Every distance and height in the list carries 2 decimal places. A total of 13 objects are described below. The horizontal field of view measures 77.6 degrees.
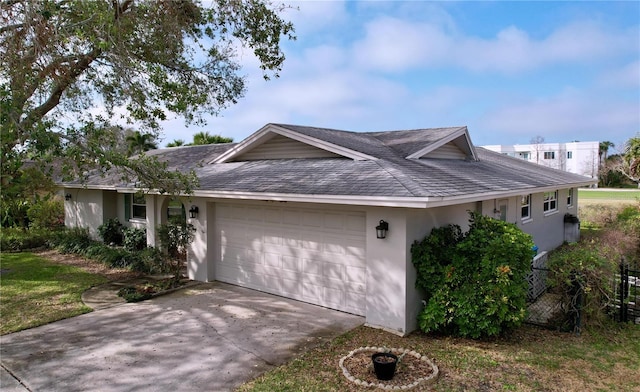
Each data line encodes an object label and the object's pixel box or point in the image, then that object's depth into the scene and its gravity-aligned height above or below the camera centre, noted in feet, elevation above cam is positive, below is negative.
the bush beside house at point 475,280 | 22.17 -5.64
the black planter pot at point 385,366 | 18.19 -8.45
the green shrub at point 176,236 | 35.24 -4.82
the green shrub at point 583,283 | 24.02 -6.13
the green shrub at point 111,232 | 53.47 -6.70
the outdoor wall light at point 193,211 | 36.65 -2.67
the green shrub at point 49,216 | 60.85 -5.40
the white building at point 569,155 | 222.89 +15.66
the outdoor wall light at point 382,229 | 24.47 -2.88
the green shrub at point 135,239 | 48.37 -6.96
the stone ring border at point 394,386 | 17.61 -9.03
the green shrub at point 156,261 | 36.91 -7.41
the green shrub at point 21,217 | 56.10 -5.19
